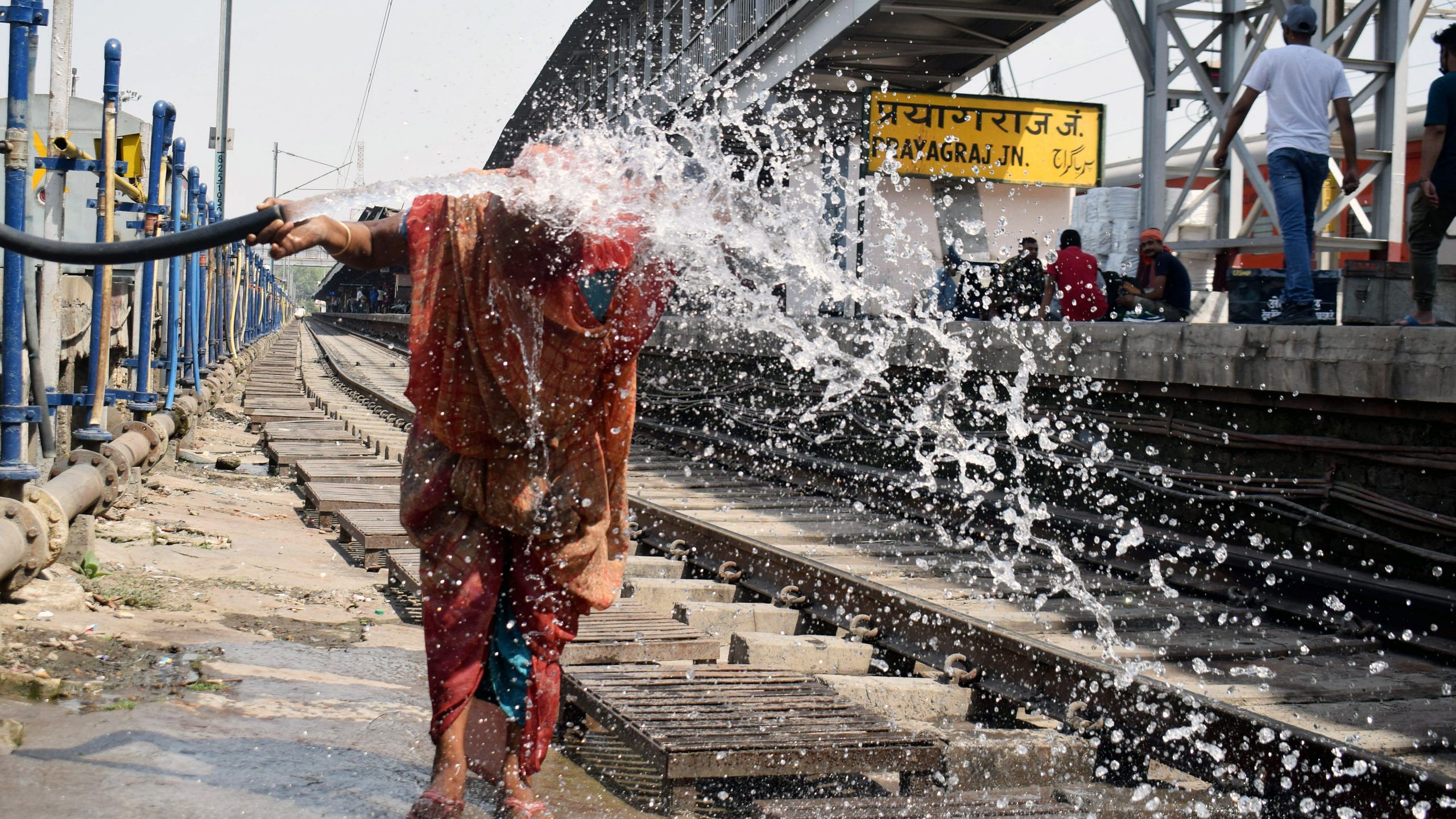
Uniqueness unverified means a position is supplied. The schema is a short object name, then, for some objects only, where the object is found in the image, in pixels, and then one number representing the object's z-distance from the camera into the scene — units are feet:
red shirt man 34.04
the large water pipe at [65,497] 13.94
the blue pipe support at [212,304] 49.49
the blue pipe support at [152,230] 27.78
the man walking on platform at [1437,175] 21.43
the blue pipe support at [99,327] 21.29
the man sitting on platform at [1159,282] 31.48
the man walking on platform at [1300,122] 23.09
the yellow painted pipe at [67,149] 18.48
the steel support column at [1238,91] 28.78
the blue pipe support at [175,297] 31.91
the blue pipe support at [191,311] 39.27
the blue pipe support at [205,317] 44.87
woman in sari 9.46
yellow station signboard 42.93
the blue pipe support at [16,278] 15.84
